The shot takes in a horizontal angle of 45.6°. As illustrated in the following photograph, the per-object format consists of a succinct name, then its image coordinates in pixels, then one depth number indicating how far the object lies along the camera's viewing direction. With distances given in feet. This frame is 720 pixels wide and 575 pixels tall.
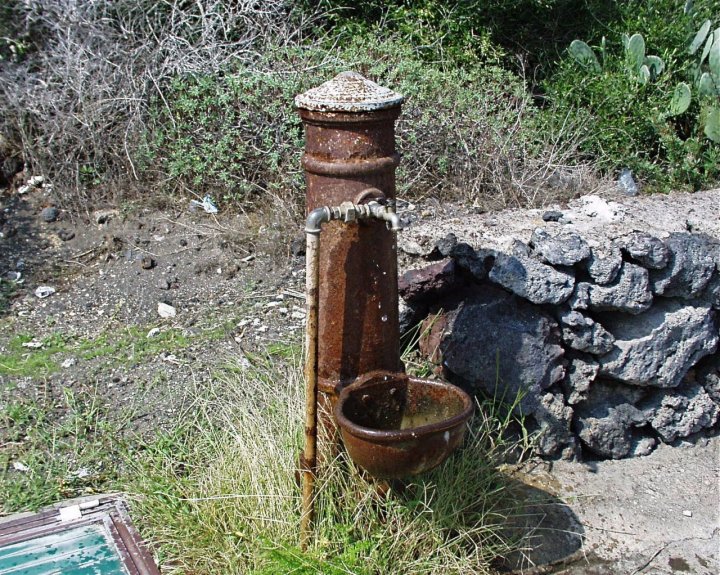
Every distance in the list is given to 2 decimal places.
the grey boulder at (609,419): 13.26
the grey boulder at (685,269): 12.91
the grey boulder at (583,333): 12.62
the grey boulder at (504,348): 12.53
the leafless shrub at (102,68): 18.89
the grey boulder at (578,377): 12.96
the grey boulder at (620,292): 12.60
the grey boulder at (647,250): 12.60
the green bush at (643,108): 18.15
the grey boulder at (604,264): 12.53
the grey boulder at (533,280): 12.28
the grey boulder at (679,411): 13.74
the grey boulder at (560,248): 12.36
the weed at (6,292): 15.97
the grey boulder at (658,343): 13.10
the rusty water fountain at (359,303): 9.11
